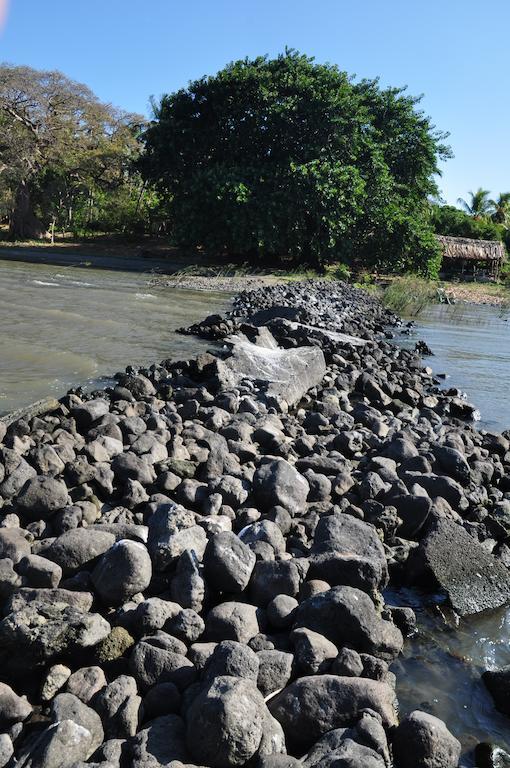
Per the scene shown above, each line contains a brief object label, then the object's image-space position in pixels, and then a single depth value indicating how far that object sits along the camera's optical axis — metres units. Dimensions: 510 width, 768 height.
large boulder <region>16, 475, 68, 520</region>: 3.78
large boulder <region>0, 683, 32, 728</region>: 2.42
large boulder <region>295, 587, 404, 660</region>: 3.01
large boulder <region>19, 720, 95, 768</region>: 2.20
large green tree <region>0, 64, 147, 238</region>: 34.78
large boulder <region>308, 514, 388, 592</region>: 3.39
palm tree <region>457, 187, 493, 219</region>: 58.75
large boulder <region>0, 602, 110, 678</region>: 2.66
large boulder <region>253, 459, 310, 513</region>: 4.33
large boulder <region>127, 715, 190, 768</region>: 2.25
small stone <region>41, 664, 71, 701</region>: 2.58
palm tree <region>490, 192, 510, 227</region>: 57.66
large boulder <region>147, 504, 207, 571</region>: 3.39
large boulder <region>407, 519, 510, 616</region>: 3.85
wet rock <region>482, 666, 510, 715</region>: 2.99
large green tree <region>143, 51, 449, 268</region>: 26.77
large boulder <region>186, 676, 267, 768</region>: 2.27
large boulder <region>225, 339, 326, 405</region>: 7.77
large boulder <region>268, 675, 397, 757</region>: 2.53
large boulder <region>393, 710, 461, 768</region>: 2.49
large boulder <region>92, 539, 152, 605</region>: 3.12
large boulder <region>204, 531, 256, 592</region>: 3.28
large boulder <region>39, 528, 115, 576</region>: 3.28
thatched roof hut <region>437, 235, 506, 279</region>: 41.09
